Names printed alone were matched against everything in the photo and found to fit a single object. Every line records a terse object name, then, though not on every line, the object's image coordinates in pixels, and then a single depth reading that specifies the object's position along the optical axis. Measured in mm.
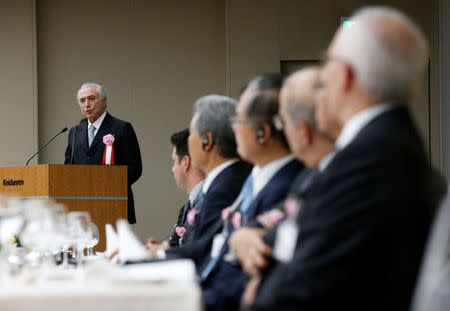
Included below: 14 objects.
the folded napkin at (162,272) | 3729
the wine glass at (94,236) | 6232
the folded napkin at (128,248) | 4388
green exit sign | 16146
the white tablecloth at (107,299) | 3520
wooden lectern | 10192
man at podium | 12303
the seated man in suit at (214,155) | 5637
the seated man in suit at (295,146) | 3810
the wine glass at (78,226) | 4891
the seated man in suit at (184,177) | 7106
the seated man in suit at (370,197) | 2871
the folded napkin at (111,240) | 5687
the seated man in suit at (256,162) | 4616
